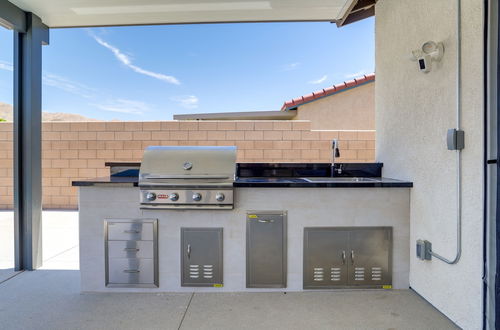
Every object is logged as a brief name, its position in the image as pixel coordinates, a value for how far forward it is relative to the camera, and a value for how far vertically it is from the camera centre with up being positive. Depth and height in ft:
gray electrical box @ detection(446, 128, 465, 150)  5.74 +0.51
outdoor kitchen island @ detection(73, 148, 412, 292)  7.57 -2.18
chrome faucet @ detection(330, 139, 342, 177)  9.38 -0.18
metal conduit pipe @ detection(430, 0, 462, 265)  5.81 +1.15
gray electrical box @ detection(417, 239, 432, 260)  6.93 -2.26
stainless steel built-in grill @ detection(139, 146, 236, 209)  7.27 -0.60
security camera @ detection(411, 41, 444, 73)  6.41 +2.69
